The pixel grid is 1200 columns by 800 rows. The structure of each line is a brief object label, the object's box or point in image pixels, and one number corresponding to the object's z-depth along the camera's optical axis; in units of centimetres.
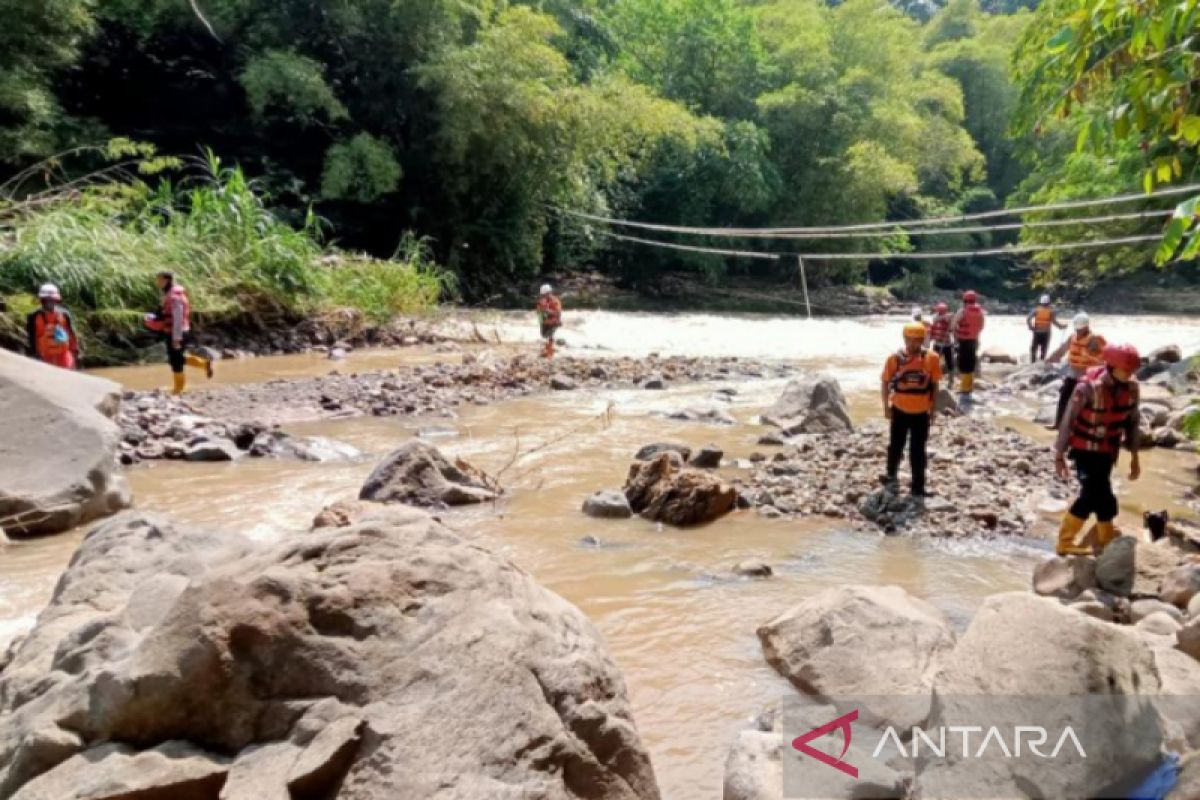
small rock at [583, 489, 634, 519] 652
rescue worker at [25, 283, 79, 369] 865
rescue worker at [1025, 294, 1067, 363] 1513
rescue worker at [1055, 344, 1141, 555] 529
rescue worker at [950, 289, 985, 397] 1266
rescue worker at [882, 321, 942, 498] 690
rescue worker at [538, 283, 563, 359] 1502
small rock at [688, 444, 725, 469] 796
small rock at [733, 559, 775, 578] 532
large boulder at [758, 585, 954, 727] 343
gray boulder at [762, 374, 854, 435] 959
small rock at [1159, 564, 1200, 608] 425
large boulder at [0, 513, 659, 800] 219
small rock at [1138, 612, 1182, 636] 382
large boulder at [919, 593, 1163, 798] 251
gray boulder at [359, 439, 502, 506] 649
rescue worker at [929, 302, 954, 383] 1377
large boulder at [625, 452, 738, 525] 638
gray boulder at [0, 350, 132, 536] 553
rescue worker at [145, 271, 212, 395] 997
